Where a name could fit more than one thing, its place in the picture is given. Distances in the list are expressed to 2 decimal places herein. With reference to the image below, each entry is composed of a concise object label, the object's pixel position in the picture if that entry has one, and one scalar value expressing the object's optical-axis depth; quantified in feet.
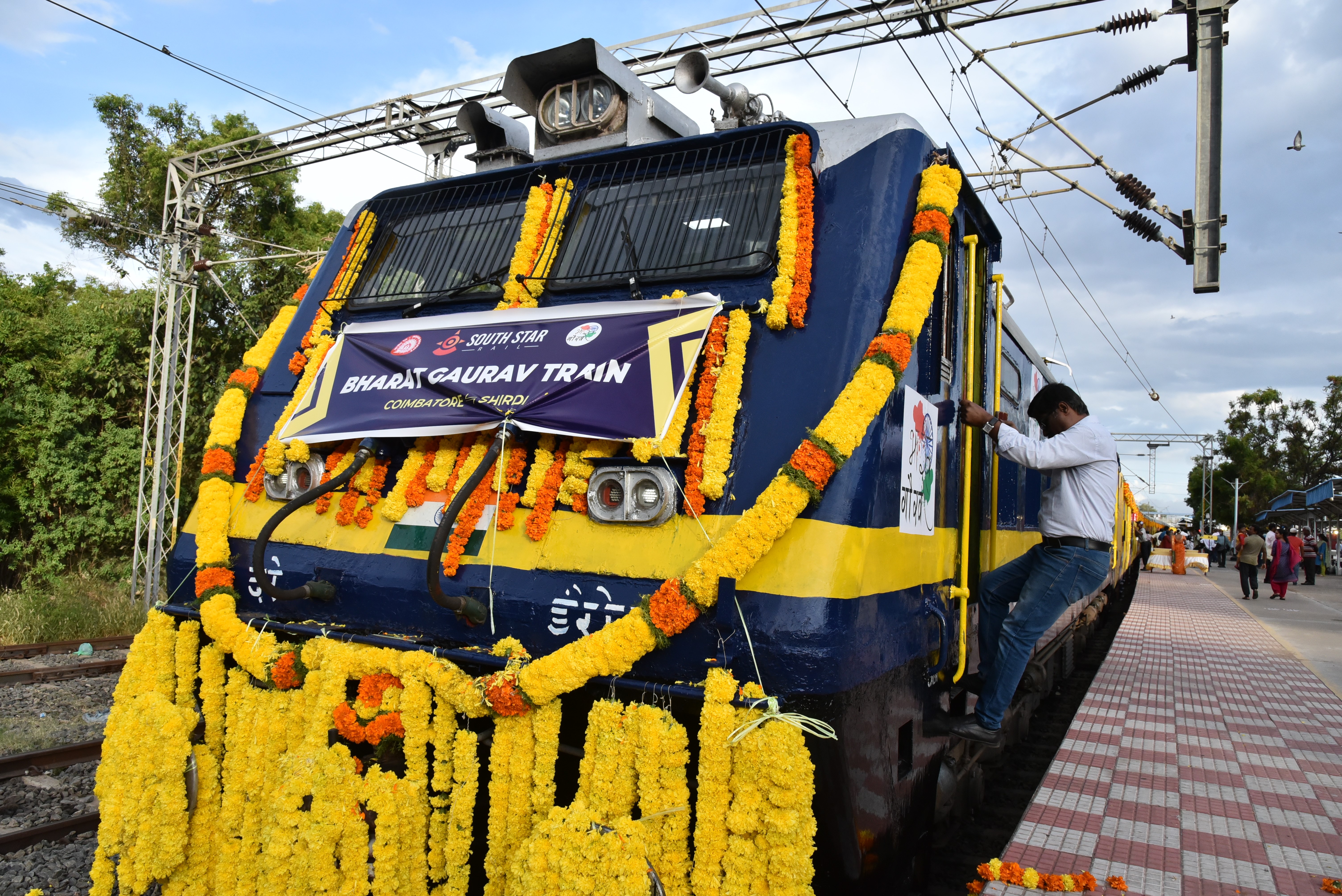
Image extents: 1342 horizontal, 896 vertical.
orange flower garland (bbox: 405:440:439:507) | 10.44
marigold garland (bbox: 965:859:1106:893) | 10.09
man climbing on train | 12.09
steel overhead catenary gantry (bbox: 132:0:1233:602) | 33.47
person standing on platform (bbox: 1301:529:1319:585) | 77.36
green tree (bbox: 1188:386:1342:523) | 145.07
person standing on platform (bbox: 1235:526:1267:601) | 59.57
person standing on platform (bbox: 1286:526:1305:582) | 66.13
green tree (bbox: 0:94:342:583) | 41.70
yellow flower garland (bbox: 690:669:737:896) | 7.81
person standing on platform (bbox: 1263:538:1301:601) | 60.18
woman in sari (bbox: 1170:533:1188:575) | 91.45
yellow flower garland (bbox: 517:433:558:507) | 9.78
